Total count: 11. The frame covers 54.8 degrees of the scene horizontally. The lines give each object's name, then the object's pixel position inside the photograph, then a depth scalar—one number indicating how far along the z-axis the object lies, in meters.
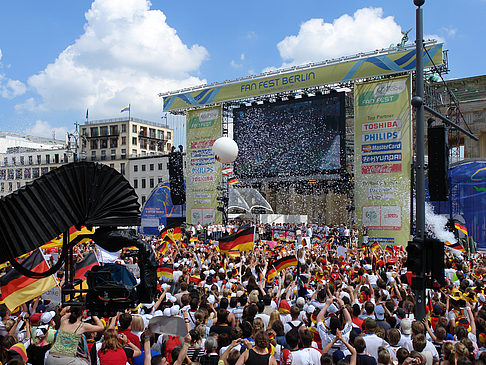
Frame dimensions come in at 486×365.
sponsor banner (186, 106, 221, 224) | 37.75
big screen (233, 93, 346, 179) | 34.22
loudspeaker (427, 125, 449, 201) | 8.54
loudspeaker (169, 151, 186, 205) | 37.81
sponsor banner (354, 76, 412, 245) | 28.03
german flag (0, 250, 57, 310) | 6.52
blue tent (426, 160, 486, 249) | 28.11
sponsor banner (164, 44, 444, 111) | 29.41
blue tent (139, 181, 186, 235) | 41.12
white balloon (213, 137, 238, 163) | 20.55
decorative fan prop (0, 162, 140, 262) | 3.99
